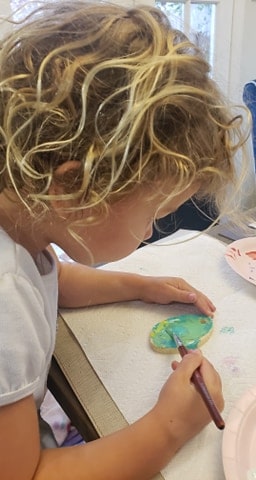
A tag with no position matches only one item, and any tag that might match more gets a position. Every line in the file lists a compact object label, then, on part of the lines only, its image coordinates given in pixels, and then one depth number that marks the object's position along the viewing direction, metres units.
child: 0.43
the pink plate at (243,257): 0.77
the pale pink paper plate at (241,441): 0.45
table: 0.52
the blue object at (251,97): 1.36
